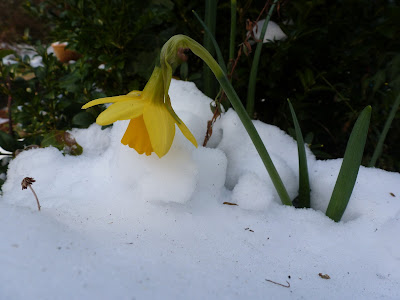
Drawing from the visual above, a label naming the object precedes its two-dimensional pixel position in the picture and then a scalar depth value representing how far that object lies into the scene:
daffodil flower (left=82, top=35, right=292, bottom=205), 0.22
